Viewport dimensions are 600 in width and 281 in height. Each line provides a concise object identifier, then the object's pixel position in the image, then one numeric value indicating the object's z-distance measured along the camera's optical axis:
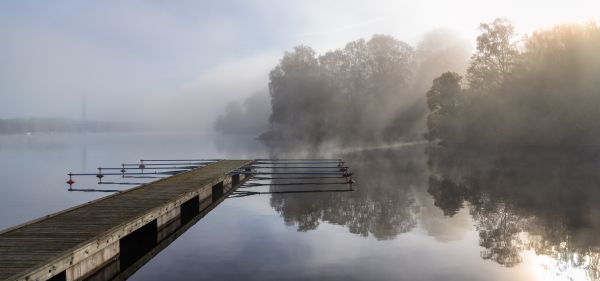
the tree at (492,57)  75.81
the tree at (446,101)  76.62
